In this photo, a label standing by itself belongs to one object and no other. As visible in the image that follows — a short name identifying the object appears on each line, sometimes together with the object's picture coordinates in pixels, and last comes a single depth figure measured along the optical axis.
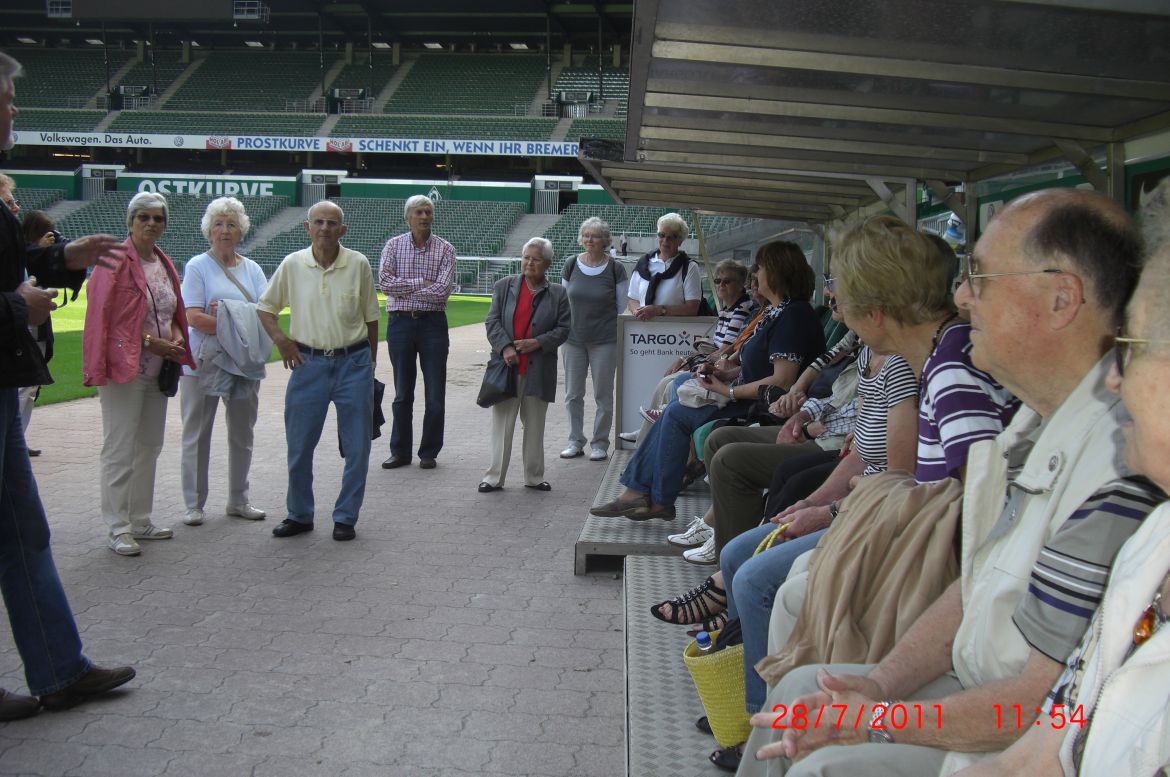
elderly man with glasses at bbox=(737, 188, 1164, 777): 1.77
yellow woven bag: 3.11
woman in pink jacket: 5.60
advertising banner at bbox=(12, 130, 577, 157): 47.66
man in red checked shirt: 8.19
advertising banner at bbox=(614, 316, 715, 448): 8.56
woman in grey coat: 7.62
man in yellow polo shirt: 6.20
